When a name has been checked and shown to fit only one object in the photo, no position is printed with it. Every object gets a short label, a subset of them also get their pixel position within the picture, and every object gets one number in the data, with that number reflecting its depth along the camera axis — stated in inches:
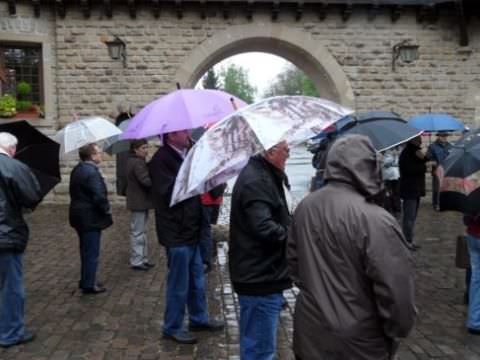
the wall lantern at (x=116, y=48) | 549.6
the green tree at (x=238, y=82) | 3183.8
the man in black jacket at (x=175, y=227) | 195.2
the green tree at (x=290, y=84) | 2474.2
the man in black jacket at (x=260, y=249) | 143.7
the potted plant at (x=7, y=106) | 549.0
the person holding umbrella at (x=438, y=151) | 420.8
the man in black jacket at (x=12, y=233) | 194.1
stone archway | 579.8
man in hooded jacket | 99.7
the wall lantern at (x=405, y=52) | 572.4
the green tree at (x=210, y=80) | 1895.3
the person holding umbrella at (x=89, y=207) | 259.1
